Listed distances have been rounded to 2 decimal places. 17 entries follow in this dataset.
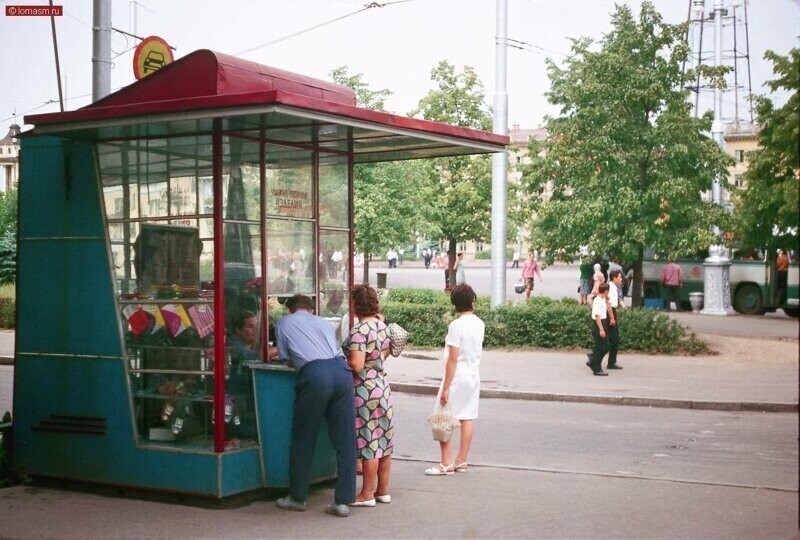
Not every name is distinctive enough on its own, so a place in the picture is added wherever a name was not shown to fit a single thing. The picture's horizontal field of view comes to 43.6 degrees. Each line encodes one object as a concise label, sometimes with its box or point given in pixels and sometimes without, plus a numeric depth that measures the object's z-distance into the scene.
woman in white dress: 8.88
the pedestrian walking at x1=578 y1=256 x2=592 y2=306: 29.64
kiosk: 7.63
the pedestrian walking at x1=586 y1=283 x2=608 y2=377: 16.30
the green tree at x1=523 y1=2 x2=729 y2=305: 22.19
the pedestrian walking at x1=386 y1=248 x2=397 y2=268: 69.66
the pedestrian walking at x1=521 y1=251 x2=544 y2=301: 36.00
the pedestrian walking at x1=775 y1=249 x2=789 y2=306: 30.89
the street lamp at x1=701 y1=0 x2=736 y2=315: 29.84
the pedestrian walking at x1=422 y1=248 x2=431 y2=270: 73.18
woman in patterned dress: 7.72
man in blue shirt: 7.42
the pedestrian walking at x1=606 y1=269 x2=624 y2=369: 16.61
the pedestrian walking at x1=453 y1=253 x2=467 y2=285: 37.49
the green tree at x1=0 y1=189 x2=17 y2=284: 34.01
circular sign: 12.62
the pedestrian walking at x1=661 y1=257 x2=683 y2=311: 31.97
